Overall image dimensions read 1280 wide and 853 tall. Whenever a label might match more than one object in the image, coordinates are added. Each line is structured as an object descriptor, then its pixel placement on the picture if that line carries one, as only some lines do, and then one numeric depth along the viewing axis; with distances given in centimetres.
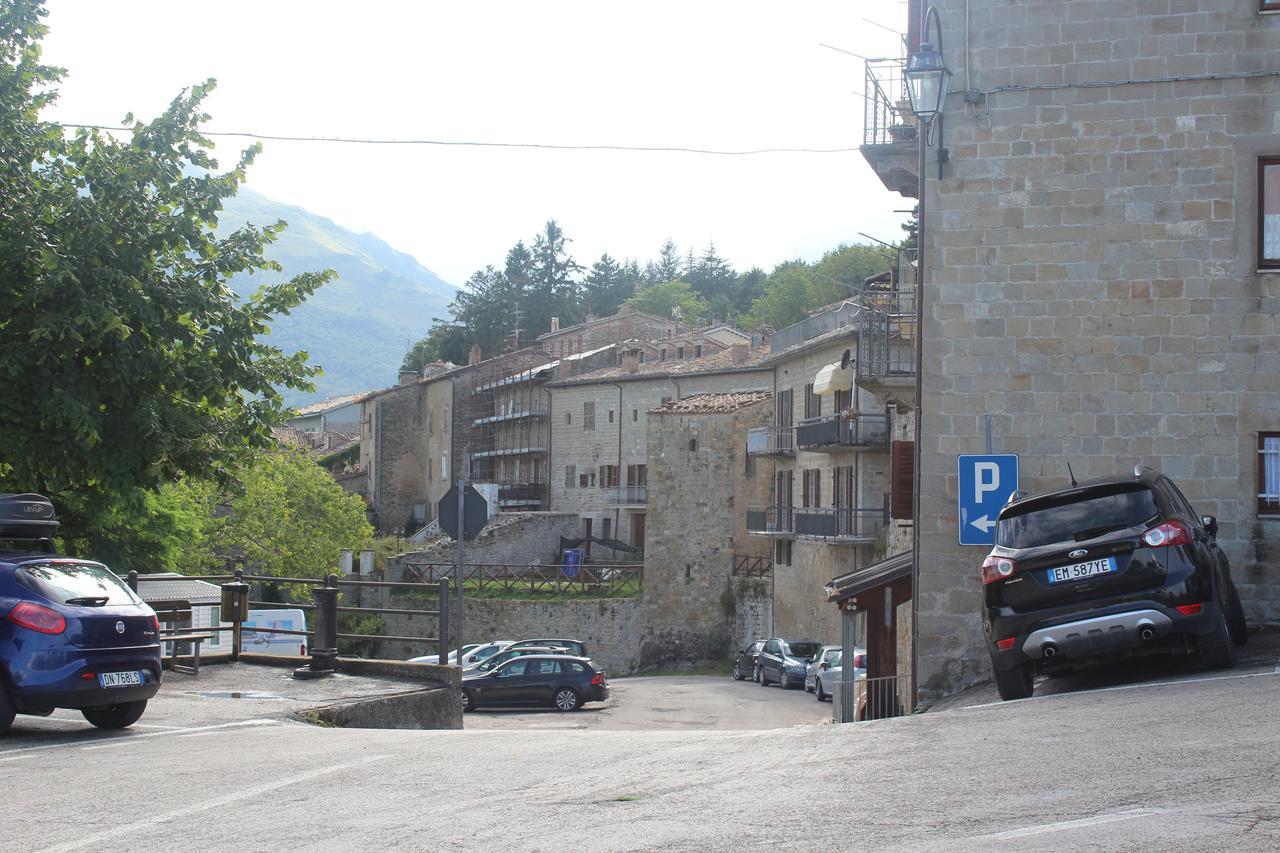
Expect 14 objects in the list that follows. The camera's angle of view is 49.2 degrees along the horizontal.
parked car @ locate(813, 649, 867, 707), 3481
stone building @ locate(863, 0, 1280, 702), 1462
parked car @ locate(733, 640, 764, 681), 4403
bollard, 1616
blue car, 1079
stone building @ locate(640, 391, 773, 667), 5378
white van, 3612
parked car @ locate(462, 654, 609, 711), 3444
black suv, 1096
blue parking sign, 1483
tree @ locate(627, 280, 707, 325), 12138
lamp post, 1484
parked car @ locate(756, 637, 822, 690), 4069
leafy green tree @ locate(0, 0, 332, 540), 1492
